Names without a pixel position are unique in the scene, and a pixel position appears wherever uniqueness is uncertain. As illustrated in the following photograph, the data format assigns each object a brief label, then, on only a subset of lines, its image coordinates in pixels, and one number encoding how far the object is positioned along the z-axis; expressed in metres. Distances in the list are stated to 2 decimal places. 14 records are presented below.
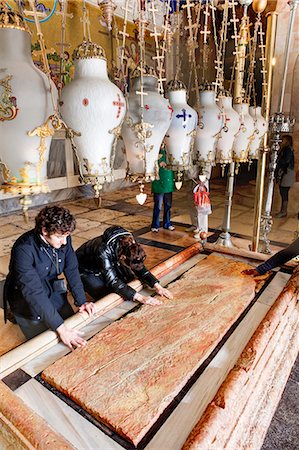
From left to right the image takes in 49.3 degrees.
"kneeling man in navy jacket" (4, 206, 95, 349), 2.05
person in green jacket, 5.34
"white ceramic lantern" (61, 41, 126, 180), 1.14
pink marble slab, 1.35
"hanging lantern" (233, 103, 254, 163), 2.13
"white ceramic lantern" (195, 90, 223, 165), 1.71
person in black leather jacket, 2.36
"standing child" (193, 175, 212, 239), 4.71
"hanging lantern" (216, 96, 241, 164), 1.89
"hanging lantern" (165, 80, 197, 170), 1.53
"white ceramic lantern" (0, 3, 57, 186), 0.99
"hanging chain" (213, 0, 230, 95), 1.98
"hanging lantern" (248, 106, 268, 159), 2.33
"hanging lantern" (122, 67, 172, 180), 1.36
